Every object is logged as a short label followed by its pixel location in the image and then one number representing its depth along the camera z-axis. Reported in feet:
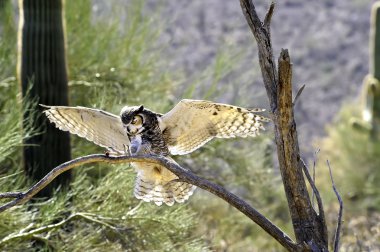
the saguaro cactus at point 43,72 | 55.62
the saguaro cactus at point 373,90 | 88.53
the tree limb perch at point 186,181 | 30.83
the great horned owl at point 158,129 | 38.24
